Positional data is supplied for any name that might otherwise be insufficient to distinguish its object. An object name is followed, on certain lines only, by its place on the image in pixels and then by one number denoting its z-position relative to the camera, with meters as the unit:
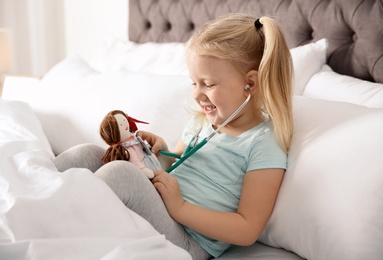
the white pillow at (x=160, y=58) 1.55
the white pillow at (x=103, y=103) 1.63
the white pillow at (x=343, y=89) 1.31
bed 0.85
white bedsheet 0.79
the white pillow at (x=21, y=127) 1.38
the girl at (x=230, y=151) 1.09
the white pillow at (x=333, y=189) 0.96
